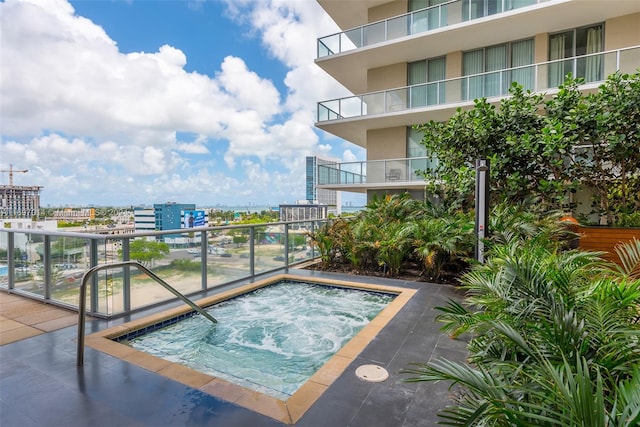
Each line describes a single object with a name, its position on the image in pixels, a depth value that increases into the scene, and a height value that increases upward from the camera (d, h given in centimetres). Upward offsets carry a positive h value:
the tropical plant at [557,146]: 645 +123
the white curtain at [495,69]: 1078 +461
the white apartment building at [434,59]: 980 +504
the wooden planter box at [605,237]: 625 -63
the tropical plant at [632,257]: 263 -43
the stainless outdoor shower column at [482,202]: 440 +4
